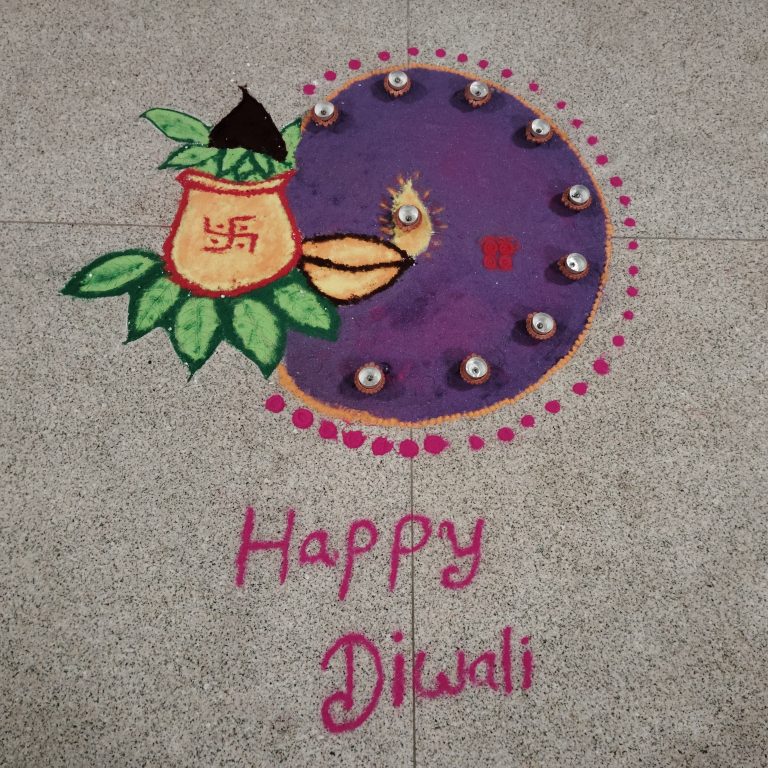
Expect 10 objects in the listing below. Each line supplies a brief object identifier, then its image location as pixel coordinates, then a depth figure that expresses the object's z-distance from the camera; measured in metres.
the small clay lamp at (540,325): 1.86
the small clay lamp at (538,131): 2.15
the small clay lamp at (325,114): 2.14
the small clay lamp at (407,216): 1.97
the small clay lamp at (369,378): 1.77
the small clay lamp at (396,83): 2.21
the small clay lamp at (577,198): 2.05
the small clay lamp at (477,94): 2.21
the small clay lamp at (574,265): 1.94
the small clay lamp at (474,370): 1.80
